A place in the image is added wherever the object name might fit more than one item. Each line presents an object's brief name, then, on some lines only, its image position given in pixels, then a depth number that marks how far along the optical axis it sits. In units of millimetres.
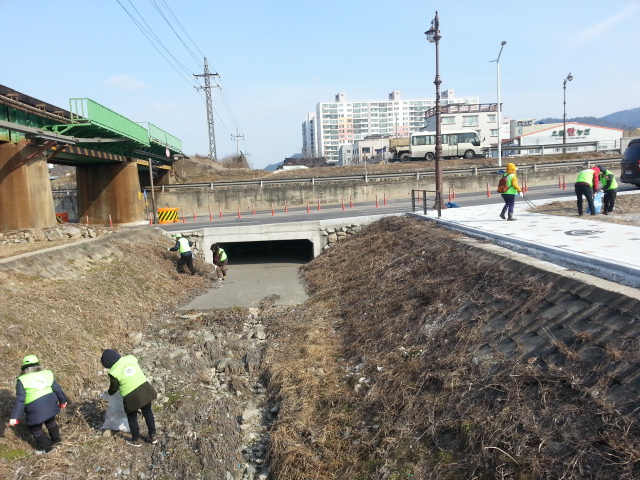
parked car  17250
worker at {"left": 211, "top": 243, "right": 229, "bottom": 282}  17344
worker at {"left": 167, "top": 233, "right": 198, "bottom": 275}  16266
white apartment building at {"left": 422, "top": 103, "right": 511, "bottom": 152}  53219
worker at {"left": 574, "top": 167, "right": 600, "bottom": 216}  12641
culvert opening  22734
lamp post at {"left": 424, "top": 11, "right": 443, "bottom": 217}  16188
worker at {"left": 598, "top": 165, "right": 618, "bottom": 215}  13156
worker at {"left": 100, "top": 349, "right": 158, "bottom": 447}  6031
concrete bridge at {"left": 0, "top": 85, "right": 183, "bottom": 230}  16016
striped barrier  27250
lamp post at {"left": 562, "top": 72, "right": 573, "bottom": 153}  44050
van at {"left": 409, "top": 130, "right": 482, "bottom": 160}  39562
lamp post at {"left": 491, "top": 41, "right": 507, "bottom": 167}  35012
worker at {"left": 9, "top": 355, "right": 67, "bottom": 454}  5441
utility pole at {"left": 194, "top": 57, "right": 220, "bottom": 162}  53344
